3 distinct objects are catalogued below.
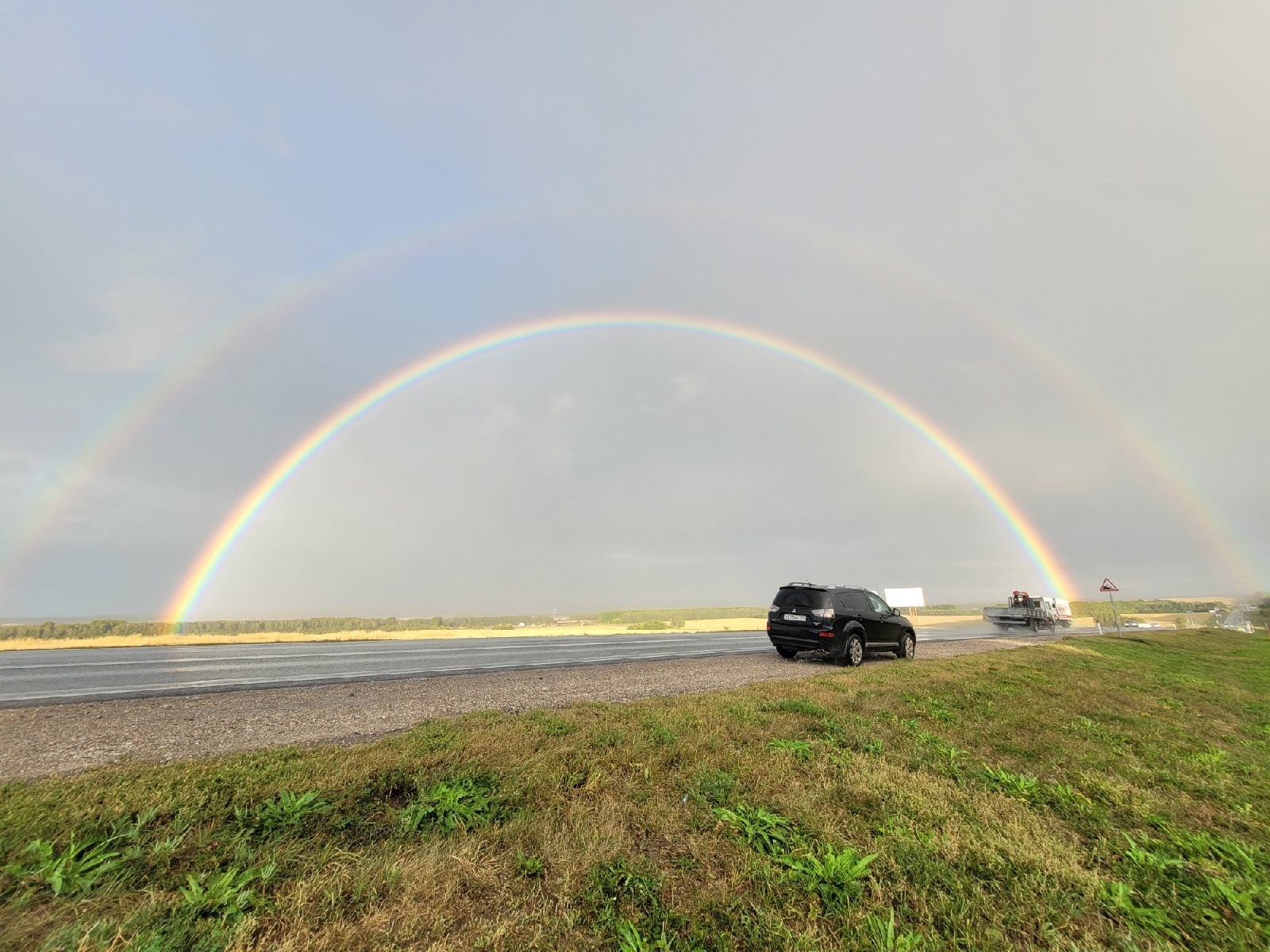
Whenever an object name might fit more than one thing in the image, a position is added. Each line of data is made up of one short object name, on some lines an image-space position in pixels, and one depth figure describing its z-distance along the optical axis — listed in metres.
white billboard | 50.81
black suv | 15.73
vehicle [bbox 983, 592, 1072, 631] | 43.00
